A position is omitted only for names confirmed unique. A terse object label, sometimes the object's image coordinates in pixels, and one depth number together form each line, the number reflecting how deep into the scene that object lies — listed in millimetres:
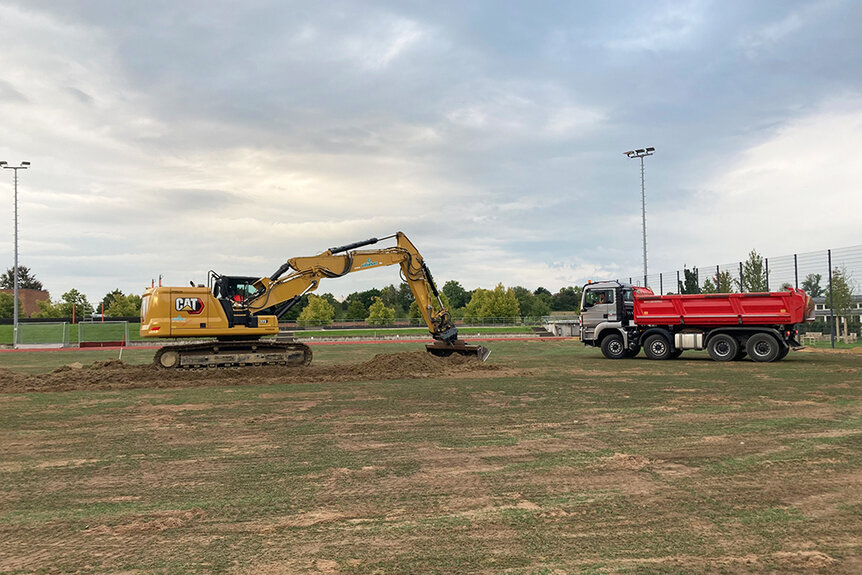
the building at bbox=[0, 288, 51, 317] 102750
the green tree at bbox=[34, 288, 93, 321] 72188
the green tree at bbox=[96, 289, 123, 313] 77469
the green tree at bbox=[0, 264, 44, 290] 114625
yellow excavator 17875
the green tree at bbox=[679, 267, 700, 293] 34938
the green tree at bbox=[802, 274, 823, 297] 29828
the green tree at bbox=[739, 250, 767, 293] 32250
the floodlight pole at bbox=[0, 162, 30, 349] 41625
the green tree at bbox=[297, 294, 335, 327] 72562
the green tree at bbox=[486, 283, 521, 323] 74875
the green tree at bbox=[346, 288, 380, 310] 107762
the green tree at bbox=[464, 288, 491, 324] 75500
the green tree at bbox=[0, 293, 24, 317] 81312
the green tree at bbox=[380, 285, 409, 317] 103288
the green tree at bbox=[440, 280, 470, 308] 114438
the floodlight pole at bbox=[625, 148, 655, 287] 42719
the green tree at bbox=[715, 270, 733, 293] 33656
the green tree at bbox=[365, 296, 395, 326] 73625
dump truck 20156
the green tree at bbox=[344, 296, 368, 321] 79000
